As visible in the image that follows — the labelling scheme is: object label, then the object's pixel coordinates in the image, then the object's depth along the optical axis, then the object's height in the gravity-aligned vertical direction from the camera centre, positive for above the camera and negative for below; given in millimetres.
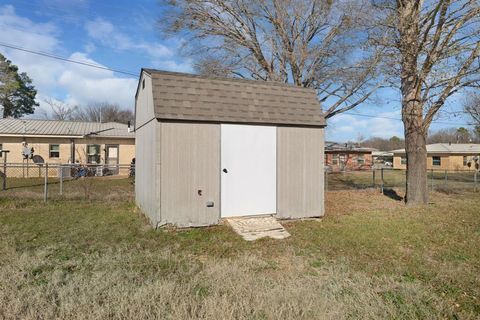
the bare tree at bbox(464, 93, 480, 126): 24609 +4143
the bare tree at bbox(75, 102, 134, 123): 43856 +6793
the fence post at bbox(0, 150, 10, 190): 16562 +346
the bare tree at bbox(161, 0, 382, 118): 14586 +6047
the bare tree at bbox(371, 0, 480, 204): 8391 +2881
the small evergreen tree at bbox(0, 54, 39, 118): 29697 +7019
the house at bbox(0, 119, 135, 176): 17406 +951
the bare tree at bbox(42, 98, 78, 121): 39281 +5923
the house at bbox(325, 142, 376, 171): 33438 +272
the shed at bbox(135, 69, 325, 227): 6332 +230
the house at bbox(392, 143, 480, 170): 33188 +279
